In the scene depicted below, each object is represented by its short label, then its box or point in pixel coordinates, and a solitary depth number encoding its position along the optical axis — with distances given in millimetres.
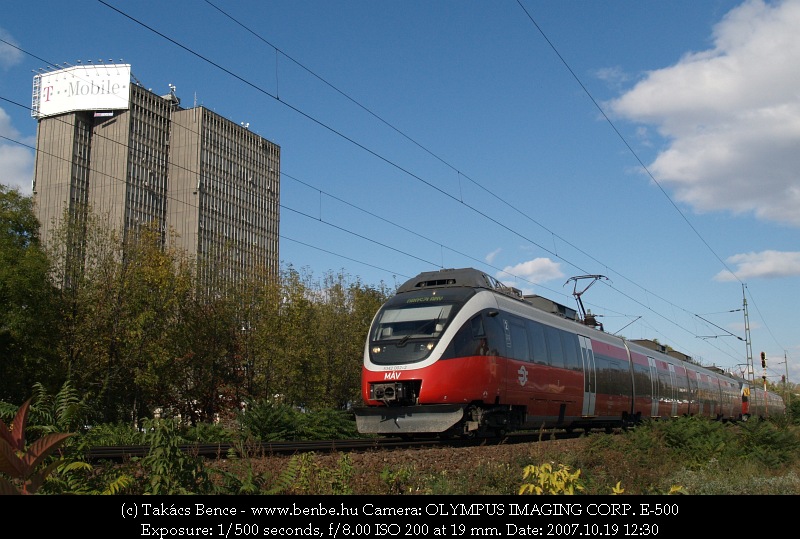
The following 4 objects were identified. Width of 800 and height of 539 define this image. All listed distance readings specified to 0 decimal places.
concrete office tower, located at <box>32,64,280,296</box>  138625
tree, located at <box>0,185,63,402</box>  34438
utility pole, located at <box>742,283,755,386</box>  58312
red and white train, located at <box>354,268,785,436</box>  15875
